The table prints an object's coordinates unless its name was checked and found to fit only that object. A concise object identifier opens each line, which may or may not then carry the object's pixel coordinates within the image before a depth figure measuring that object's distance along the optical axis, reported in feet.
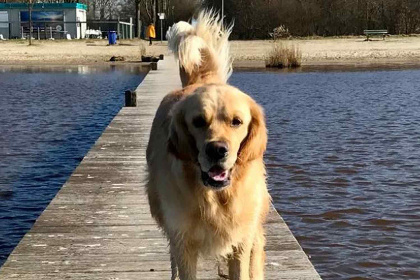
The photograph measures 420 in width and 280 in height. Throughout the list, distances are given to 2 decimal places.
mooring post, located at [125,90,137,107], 44.88
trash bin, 153.07
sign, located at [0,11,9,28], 204.44
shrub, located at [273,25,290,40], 157.28
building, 195.95
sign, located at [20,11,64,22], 198.29
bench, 149.89
